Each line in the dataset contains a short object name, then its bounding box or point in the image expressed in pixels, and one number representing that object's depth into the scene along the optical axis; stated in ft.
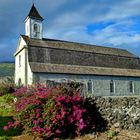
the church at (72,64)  71.87
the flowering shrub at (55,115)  22.13
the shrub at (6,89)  51.48
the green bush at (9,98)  42.50
